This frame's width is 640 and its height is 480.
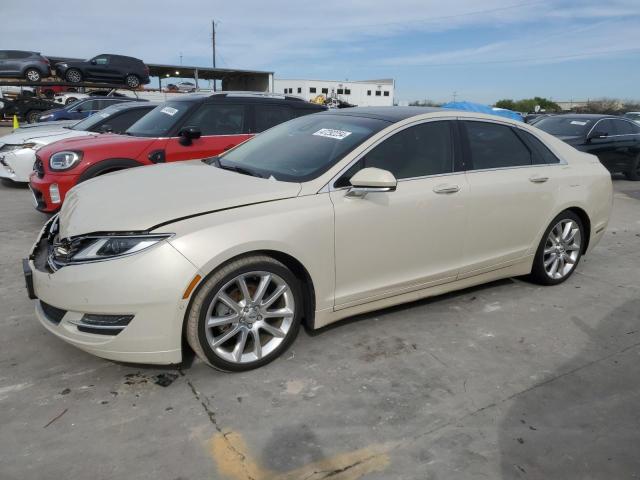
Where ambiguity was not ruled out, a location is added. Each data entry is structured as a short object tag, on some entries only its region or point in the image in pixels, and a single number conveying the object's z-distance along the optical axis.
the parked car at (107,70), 22.52
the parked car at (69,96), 22.58
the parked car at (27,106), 21.17
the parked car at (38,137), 7.96
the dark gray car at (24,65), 21.60
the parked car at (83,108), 14.72
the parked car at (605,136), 10.86
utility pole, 58.38
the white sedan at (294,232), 2.63
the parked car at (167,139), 5.75
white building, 68.25
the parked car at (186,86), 41.80
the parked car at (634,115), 21.75
